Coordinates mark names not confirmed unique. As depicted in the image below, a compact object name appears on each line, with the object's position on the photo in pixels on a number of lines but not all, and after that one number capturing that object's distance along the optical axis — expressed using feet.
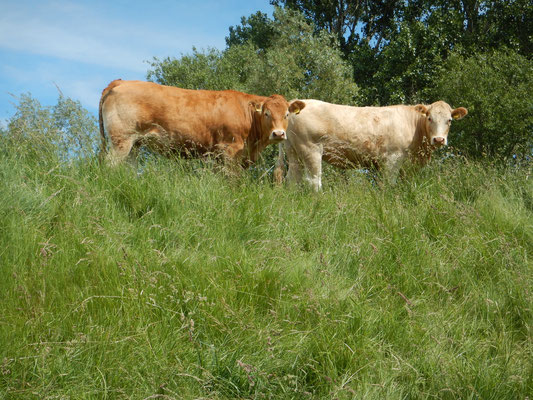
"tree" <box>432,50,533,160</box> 49.83
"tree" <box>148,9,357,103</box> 71.72
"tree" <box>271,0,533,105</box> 72.43
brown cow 28.40
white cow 32.50
